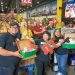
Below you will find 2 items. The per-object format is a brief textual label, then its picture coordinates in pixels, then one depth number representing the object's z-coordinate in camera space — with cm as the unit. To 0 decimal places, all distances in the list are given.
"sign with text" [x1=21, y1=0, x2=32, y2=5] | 448
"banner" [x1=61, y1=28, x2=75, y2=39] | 286
